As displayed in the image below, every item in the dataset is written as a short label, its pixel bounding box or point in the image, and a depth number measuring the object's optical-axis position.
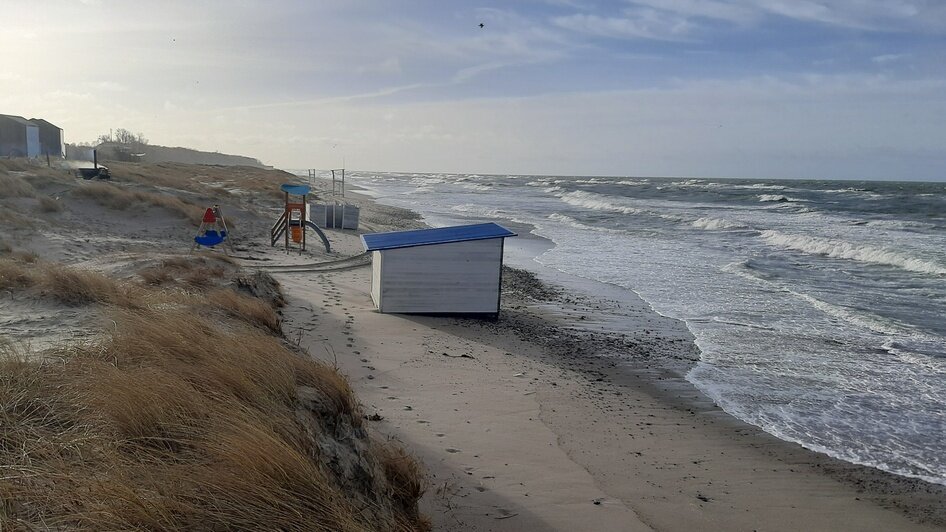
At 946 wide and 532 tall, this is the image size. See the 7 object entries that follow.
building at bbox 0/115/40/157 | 44.53
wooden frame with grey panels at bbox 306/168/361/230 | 24.84
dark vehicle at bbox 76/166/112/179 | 26.97
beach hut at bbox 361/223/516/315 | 11.41
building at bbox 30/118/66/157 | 49.56
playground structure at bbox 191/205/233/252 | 15.01
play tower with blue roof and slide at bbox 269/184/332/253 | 18.12
